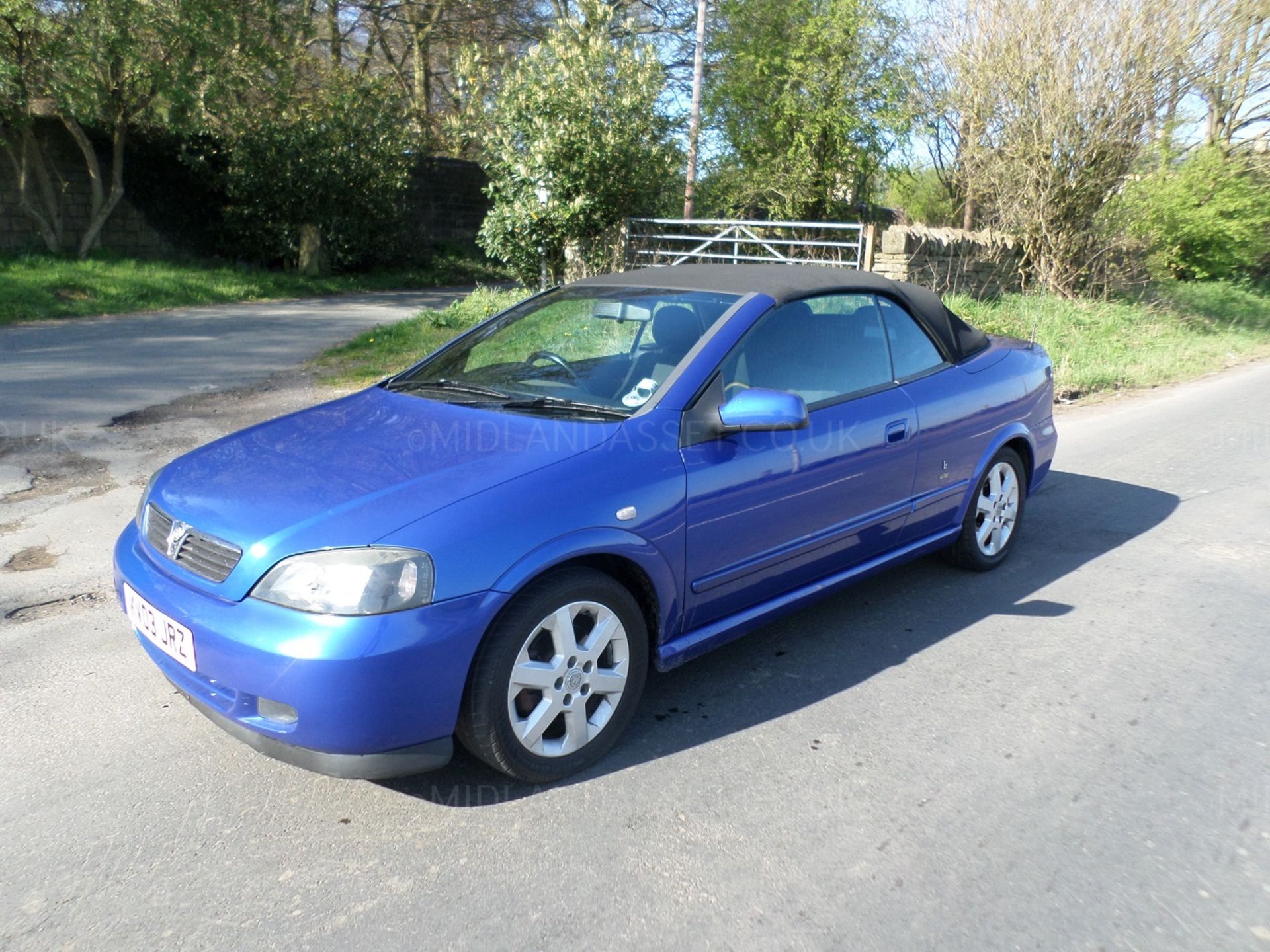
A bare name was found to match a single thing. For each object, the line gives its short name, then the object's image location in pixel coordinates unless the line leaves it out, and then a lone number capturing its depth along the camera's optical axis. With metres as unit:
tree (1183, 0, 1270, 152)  15.98
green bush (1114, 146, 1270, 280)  18.52
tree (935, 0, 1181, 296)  14.93
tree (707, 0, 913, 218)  17.56
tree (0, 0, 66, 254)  14.21
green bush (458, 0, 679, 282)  12.68
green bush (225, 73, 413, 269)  19.19
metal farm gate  12.84
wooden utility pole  14.87
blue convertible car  2.81
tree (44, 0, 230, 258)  14.67
